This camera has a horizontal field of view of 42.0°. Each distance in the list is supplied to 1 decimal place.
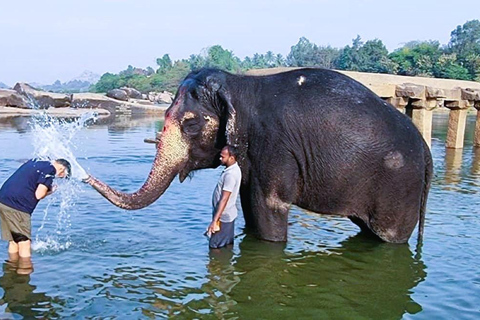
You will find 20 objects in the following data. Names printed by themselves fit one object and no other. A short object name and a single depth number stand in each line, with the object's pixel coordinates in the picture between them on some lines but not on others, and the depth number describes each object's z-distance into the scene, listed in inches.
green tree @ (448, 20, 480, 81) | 2463.1
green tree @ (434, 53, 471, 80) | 2396.4
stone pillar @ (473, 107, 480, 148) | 850.6
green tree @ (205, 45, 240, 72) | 4713.6
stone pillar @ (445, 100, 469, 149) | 778.8
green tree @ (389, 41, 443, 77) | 2606.1
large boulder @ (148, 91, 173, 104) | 2840.1
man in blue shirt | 280.8
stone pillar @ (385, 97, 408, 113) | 662.5
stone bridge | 660.7
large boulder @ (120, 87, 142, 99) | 2368.1
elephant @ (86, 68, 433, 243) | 305.6
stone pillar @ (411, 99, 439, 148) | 695.7
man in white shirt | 298.7
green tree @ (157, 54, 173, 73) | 4881.9
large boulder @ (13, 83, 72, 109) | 1637.6
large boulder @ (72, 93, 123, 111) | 1730.6
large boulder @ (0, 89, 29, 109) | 1540.4
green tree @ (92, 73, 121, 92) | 4104.3
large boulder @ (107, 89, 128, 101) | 2105.1
